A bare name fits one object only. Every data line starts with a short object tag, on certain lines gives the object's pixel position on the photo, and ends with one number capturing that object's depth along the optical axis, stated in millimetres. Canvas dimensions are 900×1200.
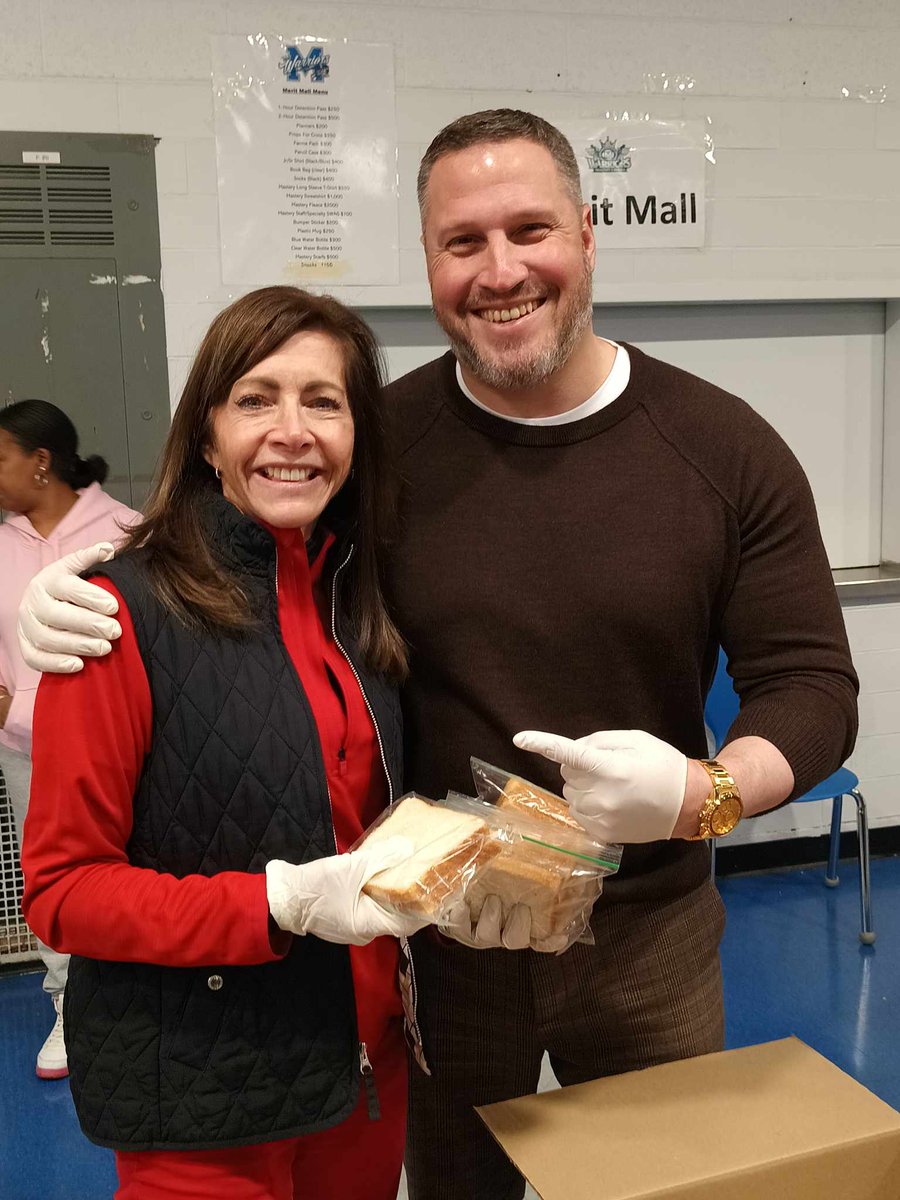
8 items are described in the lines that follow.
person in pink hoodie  2758
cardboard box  1017
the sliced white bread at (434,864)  1057
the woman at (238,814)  1091
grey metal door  3033
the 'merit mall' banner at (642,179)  3328
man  1397
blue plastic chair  3170
